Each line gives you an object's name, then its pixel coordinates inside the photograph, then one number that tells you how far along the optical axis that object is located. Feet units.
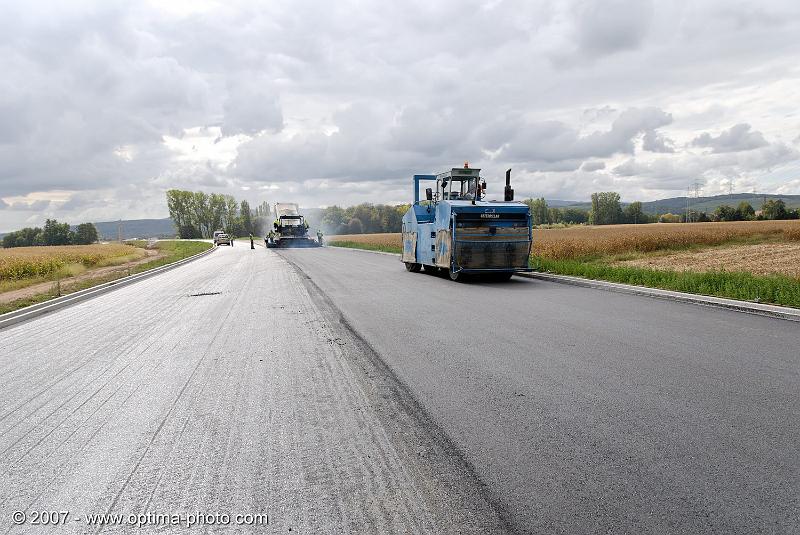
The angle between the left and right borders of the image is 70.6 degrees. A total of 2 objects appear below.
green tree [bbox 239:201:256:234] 444.76
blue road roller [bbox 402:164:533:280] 51.06
